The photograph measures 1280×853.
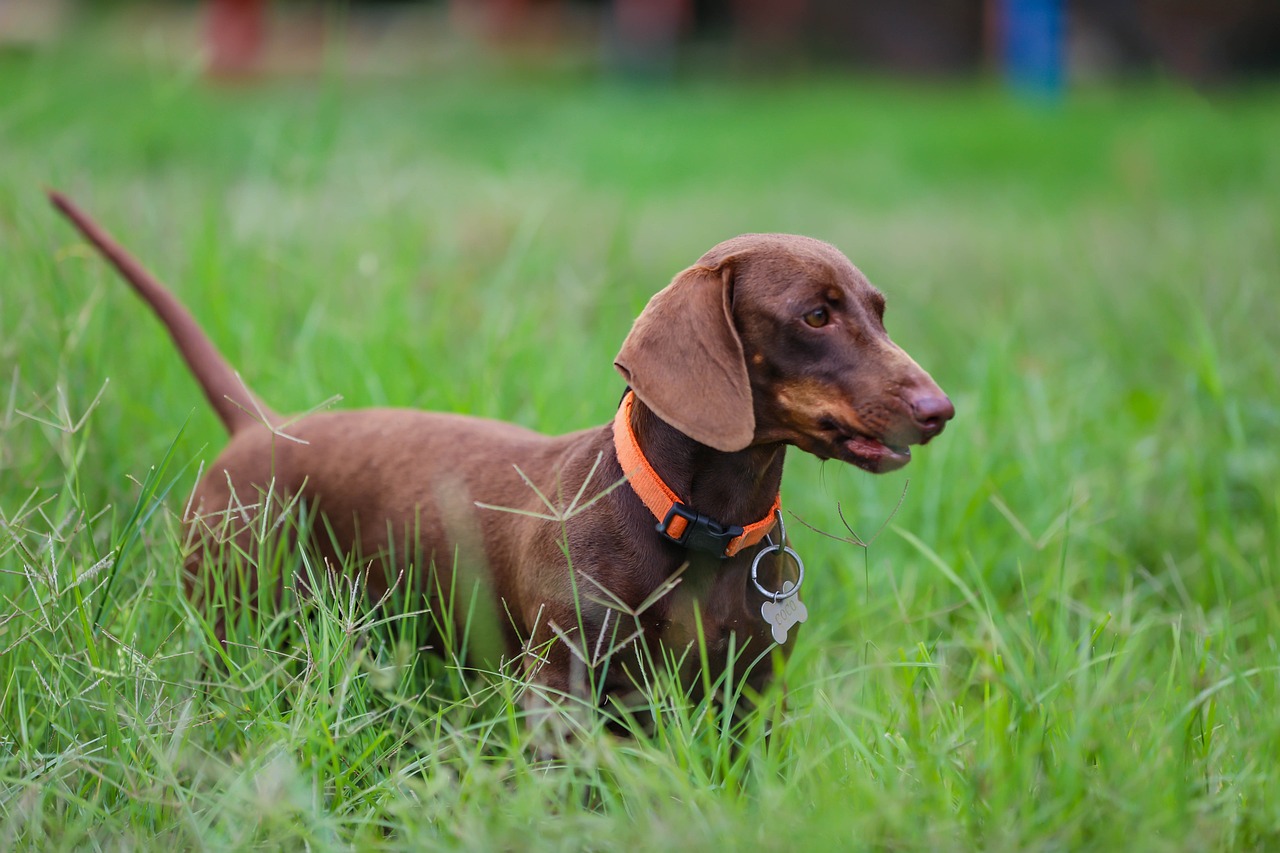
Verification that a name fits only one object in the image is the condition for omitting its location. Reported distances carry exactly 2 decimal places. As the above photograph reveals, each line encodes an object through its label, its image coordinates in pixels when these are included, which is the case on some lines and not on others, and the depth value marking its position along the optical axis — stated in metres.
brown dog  2.03
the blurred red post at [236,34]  13.77
